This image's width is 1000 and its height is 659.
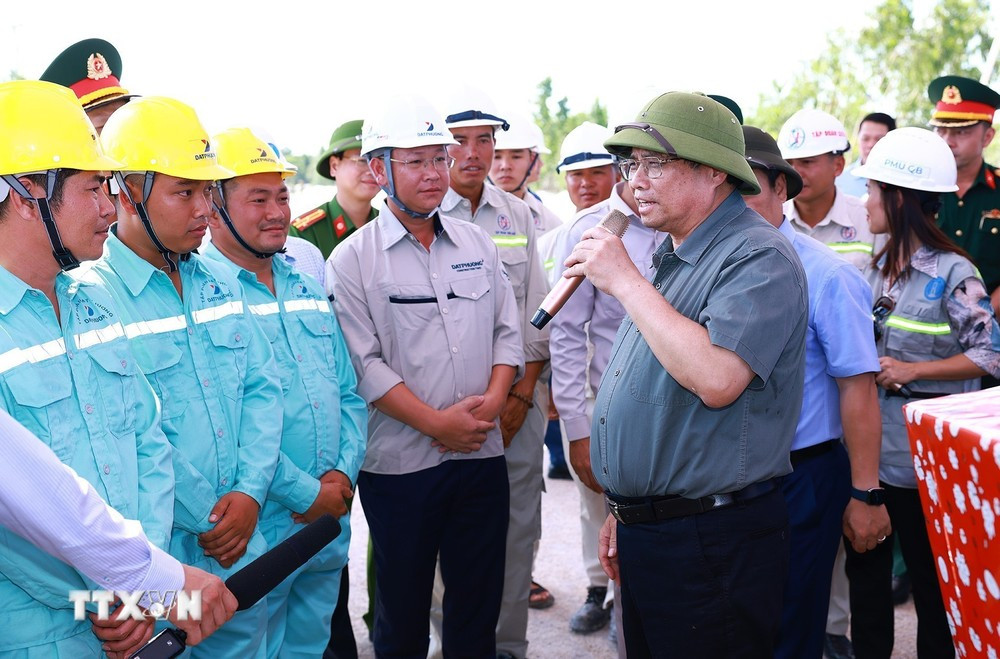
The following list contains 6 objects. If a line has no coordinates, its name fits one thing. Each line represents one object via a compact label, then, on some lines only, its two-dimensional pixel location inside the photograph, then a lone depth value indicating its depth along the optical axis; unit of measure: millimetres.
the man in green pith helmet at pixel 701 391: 2275
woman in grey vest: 3621
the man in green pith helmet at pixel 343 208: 4926
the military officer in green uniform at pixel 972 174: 4969
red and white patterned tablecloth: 1504
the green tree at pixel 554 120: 43562
